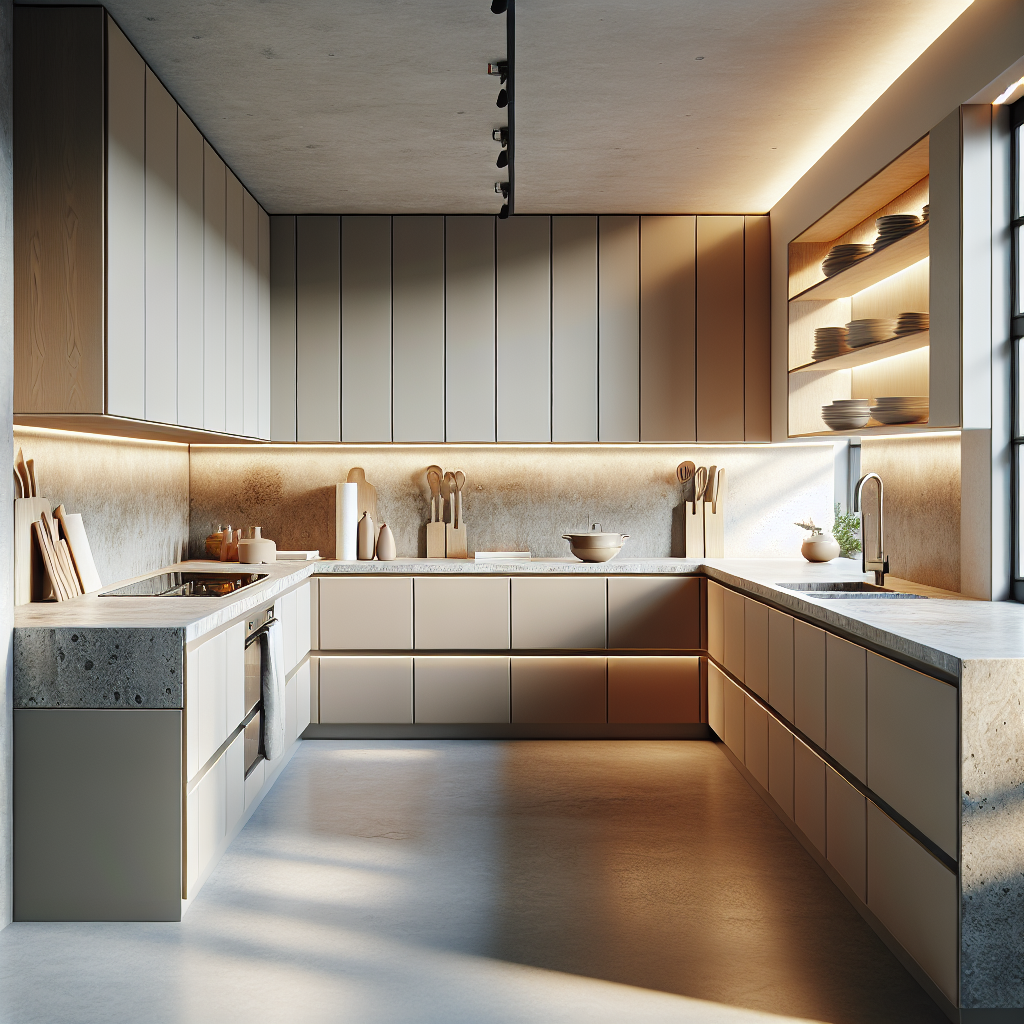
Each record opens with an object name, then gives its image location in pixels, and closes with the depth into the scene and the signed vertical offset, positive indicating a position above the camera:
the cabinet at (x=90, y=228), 2.95 +0.85
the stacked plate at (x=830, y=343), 4.27 +0.69
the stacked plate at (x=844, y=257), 4.03 +1.01
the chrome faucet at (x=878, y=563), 4.00 -0.27
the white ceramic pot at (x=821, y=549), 5.05 -0.26
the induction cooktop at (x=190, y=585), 3.84 -0.35
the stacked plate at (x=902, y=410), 3.61 +0.33
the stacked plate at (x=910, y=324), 3.51 +0.63
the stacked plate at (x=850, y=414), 4.00 +0.35
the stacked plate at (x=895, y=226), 3.55 +0.99
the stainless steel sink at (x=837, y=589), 3.74 -0.37
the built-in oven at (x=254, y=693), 3.64 -0.73
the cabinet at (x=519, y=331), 5.29 +0.91
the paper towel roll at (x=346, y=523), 5.38 -0.13
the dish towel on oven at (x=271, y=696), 3.77 -0.75
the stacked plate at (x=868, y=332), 3.84 +0.66
